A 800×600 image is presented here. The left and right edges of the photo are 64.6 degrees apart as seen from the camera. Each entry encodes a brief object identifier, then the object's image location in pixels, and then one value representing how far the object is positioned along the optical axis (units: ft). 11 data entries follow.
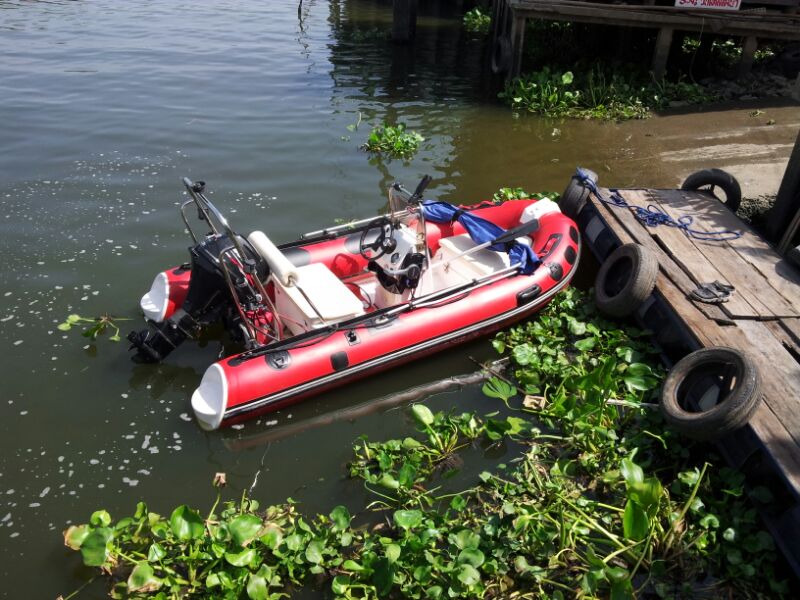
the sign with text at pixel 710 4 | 37.50
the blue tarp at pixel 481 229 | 20.24
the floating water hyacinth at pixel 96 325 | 18.98
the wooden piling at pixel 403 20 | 53.93
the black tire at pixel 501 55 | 42.80
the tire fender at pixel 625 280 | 18.29
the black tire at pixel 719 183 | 23.41
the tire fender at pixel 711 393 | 13.41
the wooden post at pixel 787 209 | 21.02
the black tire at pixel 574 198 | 23.71
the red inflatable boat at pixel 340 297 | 16.14
